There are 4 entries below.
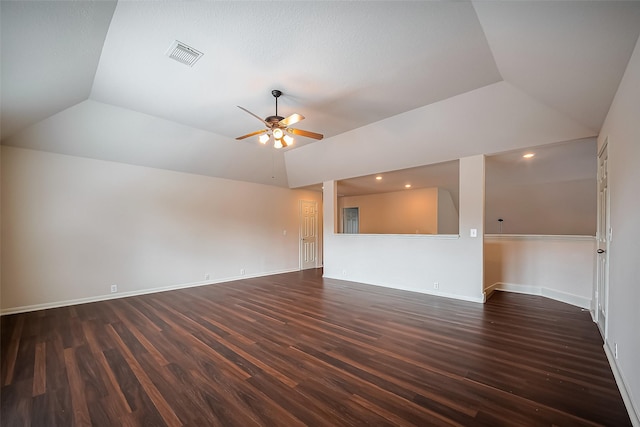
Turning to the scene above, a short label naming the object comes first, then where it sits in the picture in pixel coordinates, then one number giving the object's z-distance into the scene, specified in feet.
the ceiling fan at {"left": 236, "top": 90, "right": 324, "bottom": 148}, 10.67
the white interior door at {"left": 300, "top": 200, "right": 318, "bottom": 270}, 26.73
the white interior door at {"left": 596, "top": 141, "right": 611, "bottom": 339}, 9.21
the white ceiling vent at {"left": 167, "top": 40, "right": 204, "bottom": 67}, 8.25
